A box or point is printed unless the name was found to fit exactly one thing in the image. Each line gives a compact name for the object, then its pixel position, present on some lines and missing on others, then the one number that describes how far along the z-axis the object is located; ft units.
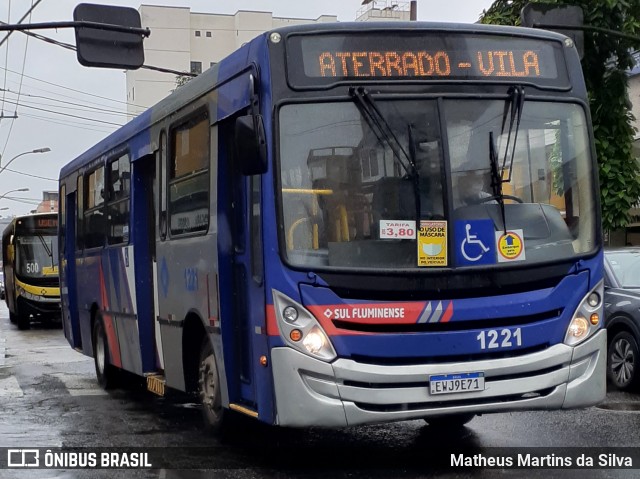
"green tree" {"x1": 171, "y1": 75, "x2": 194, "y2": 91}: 186.04
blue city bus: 24.04
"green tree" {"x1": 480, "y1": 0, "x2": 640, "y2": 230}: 60.13
